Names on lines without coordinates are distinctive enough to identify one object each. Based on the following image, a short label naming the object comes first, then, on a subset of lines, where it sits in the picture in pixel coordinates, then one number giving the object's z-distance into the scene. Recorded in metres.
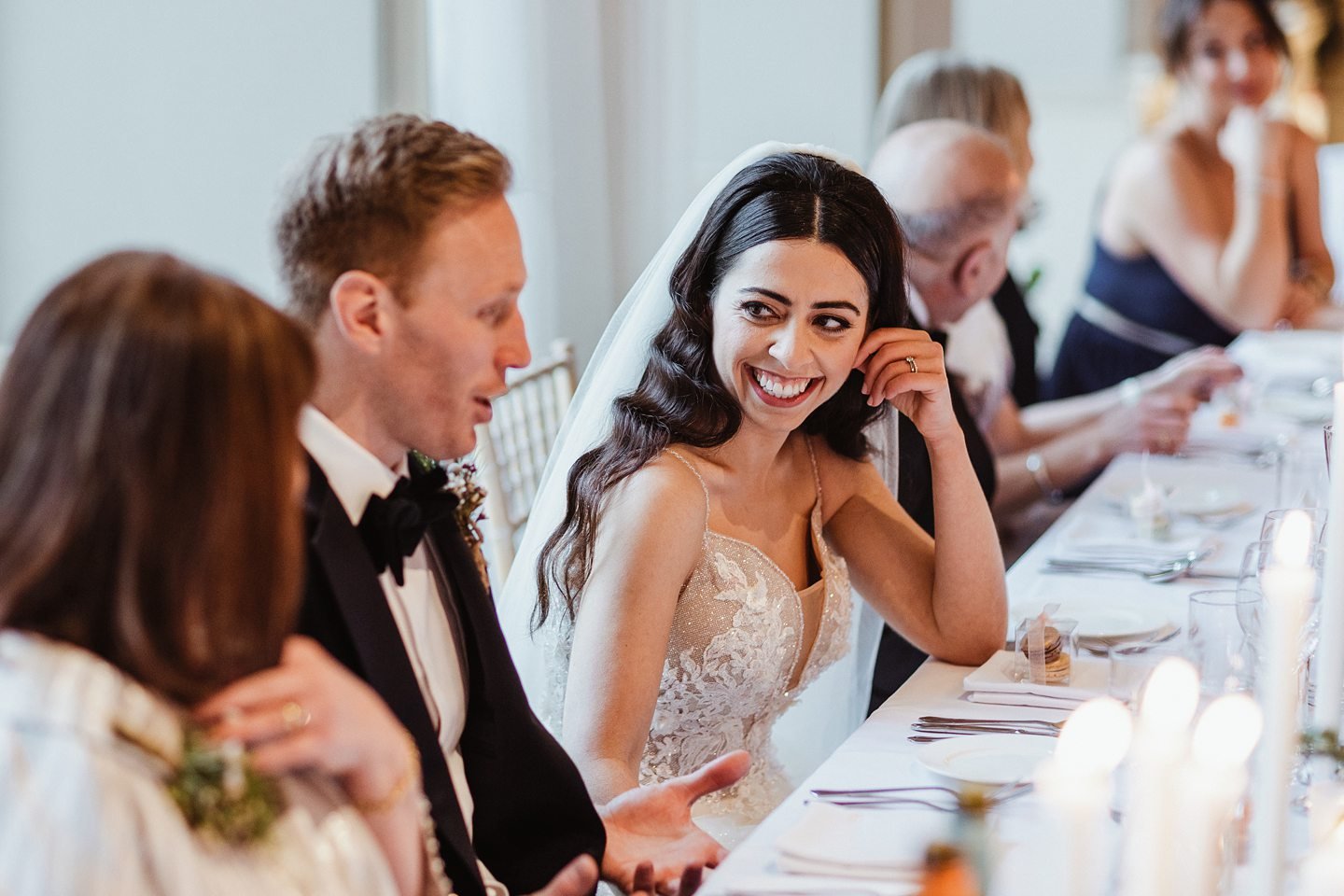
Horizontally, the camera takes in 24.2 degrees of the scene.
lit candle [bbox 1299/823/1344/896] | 1.85
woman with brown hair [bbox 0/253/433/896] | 1.94
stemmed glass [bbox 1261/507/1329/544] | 2.67
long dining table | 2.41
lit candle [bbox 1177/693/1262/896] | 1.75
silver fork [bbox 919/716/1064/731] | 2.64
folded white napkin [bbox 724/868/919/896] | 2.35
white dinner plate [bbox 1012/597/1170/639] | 2.88
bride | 2.78
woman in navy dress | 4.60
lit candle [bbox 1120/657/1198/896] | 1.71
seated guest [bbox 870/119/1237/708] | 3.28
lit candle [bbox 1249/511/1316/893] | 2.13
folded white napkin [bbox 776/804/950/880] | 2.38
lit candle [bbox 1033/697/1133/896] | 1.61
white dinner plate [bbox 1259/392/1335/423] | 3.95
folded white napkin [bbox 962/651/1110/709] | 2.70
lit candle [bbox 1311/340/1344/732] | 2.41
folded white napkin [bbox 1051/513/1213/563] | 3.19
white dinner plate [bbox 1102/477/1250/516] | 3.36
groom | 2.37
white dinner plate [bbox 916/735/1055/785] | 2.52
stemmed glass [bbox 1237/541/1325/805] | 2.54
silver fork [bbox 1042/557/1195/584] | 3.11
